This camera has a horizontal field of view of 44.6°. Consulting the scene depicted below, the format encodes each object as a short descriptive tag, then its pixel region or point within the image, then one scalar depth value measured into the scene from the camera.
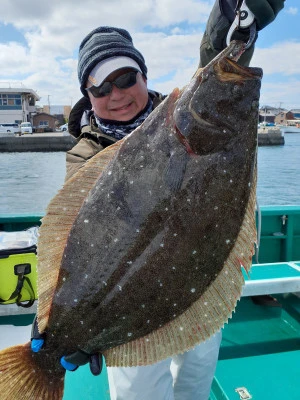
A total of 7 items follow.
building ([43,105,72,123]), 98.35
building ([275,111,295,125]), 128.88
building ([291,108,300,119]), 144.50
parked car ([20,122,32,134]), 61.91
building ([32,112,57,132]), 82.00
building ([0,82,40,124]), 74.94
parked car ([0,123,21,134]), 61.90
